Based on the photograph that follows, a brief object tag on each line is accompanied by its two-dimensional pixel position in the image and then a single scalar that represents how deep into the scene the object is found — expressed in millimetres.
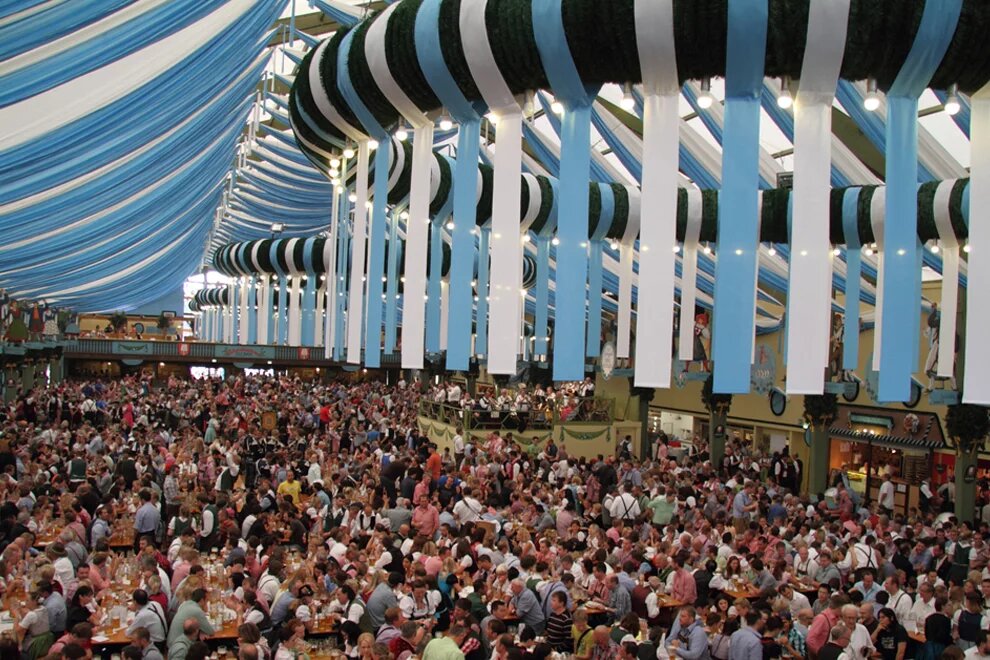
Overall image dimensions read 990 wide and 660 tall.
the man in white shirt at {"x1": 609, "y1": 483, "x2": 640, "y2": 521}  11664
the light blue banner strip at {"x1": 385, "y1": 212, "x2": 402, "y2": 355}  8959
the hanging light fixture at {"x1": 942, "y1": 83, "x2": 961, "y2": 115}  5164
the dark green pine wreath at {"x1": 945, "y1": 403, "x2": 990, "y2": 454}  14742
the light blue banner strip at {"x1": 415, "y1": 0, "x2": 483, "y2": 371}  6281
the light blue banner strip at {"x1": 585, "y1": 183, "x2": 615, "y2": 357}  10969
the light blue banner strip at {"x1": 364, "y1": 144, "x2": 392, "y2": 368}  7609
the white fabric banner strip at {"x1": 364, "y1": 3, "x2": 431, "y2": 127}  6168
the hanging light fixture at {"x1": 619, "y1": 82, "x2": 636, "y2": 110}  5332
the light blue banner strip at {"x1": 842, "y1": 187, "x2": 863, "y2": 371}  9539
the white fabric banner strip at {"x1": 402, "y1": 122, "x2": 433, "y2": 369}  6793
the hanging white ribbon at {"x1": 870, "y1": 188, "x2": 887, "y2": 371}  9562
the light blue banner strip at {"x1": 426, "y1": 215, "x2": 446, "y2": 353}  8776
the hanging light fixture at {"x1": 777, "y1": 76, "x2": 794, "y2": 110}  5293
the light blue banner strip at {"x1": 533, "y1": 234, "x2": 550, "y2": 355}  10148
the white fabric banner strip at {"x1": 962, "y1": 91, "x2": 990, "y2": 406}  5227
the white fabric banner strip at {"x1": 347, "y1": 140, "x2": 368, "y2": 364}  7793
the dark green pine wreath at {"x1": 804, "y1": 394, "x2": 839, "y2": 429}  18328
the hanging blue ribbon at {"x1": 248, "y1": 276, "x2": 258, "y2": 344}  21641
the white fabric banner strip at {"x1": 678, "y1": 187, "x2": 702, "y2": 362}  8477
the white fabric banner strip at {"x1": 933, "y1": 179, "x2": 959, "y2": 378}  8766
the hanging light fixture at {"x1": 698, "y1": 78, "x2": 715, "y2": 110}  5277
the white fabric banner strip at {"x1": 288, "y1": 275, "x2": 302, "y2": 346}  18984
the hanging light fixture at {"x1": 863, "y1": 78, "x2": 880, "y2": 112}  5078
